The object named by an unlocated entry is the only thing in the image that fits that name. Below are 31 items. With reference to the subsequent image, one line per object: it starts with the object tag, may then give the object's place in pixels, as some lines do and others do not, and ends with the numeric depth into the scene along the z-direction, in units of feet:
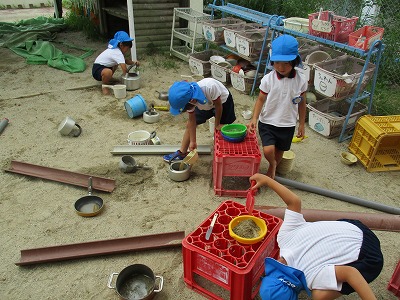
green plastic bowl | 12.78
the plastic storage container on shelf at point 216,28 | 22.31
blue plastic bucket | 17.97
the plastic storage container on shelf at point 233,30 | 20.90
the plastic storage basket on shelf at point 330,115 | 16.43
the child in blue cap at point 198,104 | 11.65
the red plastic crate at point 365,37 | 14.72
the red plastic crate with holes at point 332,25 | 15.82
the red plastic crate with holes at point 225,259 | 8.11
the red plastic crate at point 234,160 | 12.03
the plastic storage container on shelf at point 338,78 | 15.25
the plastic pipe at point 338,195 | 11.96
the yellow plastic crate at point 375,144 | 14.24
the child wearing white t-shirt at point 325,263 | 6.56
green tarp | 24.70
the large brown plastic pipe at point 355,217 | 10.66
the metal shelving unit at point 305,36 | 14.94
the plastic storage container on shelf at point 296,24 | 17.79
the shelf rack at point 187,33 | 24.00
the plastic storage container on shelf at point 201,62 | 22.62
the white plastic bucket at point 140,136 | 15.75
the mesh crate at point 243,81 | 20.68
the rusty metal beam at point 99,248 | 10.09
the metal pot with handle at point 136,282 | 9.11
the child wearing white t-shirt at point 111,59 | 20.94
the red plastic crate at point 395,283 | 9.08
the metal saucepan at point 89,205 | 11.88
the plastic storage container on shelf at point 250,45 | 20.04
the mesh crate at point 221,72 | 21.67
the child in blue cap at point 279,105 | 11.39
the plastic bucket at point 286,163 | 13.75
